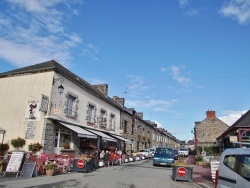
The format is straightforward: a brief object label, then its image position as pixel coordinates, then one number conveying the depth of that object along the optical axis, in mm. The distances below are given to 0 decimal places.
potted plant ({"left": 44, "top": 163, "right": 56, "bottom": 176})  11930
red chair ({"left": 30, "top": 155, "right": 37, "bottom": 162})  12656
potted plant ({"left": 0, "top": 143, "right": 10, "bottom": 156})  15127
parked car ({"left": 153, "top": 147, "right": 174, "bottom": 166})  19188
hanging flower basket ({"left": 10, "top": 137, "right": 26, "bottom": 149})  14977
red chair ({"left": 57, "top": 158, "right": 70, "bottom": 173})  13233
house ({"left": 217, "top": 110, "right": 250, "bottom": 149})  20036
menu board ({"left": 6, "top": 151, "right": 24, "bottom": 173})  11468
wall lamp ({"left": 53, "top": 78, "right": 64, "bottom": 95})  16602
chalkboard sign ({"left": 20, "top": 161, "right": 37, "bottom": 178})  11140
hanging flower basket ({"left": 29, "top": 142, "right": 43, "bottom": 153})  14570
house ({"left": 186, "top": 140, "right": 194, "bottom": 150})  101825
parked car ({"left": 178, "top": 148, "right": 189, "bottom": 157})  40500
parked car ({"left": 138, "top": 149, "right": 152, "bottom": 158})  30259
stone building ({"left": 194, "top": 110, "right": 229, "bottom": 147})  42594
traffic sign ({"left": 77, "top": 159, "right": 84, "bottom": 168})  13714
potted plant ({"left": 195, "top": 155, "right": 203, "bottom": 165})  21362
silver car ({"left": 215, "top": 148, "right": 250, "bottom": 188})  4742
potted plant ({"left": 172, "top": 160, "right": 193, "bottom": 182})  11547
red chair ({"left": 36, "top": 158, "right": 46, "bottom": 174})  12125
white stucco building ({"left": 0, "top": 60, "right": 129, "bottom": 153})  15500
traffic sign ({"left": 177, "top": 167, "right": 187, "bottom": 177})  11591
